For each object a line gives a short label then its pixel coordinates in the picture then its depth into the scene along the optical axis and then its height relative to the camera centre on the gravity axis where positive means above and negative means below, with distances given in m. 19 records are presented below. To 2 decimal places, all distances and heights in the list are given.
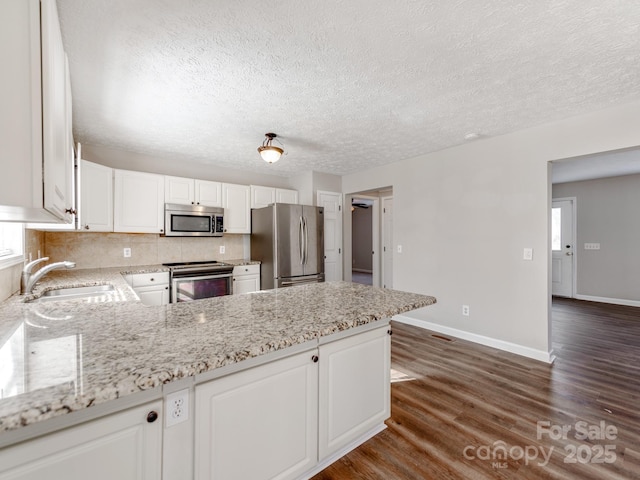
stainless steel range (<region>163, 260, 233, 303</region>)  3.47 -0.52
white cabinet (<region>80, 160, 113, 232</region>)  3.03 +0.44
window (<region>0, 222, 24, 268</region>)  2.01 -0.01
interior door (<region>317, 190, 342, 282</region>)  4.88 +0.10
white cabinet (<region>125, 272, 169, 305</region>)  3.27 -0.54
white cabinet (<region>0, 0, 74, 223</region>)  0.72 +0.35
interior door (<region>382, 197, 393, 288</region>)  5.84 -0.02
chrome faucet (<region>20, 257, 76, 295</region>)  2.00 -0.28
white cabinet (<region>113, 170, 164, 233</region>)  3.38 +0.44
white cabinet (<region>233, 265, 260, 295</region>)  4.08 -0.57
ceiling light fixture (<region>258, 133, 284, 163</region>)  2.79 +0.82
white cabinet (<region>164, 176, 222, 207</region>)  3.76 +0.63
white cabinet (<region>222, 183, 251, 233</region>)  4.23 +0.46
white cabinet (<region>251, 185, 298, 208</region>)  4.49 +0.69
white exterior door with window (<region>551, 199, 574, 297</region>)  5.86 -0.18
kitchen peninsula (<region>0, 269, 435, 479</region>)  0.77 -0.39
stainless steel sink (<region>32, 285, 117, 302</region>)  2.13 -0.44
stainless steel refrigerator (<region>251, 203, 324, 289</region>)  4.02 -0.07
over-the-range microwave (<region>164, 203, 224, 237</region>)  3.70 +0.24
